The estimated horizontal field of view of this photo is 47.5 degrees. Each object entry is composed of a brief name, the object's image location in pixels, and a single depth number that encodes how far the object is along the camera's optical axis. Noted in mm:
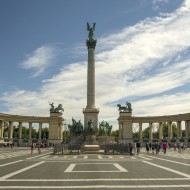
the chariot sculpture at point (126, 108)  84690
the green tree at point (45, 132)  115072
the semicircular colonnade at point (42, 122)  78174
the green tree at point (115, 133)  125543
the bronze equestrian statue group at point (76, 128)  57903
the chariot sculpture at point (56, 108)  85916
